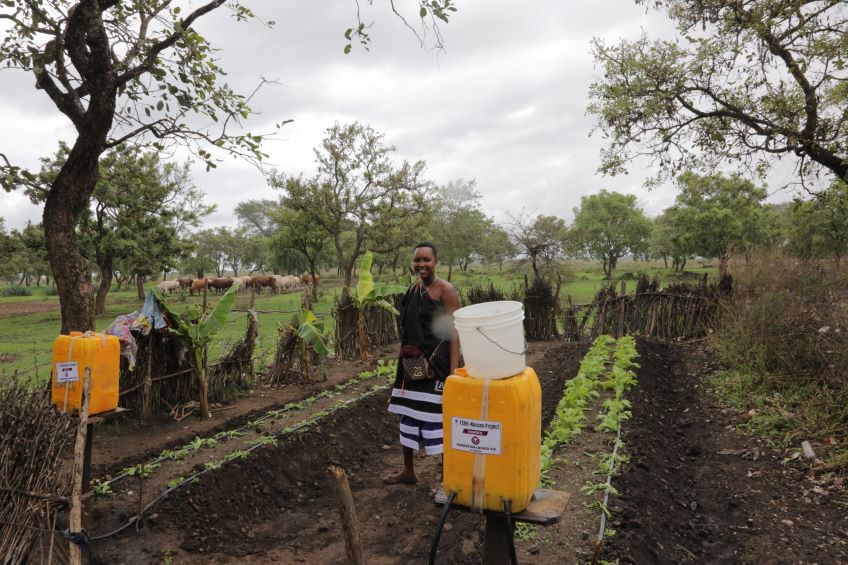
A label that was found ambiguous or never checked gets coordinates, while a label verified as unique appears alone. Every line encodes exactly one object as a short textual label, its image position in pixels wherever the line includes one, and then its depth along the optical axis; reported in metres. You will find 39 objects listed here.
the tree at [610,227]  46.72
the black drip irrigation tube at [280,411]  4.92
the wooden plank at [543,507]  2.14
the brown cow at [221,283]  37.50
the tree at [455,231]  41.81
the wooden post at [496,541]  2.28
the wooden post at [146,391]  6.04
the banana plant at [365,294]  9.84
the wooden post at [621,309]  11.50
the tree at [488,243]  40.09
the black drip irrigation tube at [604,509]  3.39
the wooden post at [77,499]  2.24
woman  4.16
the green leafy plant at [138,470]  4.62
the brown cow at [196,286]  35.86
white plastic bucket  2.17
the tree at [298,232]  25.05
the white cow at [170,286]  36.66
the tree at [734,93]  8.44
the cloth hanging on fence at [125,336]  5.66
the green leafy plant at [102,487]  4.25
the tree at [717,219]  37.66
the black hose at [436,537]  2.06
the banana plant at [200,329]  6.24
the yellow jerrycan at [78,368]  3.77
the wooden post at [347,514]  1.85
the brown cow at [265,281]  36.28
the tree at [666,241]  40.69
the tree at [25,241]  19.64
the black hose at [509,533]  2.05
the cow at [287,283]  37.72
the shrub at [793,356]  5.44
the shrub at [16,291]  44.79
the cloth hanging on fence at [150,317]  5.93
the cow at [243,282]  38.52
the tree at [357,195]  22.31
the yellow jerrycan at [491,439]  2.08
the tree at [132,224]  20.44
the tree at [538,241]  18.48
